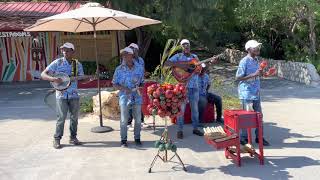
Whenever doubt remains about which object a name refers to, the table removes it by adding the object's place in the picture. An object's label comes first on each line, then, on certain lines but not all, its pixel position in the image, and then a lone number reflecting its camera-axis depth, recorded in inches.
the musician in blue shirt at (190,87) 352.8
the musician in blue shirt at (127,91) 330.3
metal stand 277.4
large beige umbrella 350.6
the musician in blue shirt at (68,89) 331.9
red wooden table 277.4
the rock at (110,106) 434.0
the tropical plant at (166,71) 410.6
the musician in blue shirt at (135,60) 356.5
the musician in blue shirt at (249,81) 323.0
